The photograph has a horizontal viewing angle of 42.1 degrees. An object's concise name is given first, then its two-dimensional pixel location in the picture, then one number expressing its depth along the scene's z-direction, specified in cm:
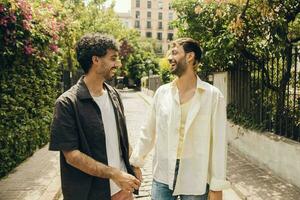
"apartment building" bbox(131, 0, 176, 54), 9938
